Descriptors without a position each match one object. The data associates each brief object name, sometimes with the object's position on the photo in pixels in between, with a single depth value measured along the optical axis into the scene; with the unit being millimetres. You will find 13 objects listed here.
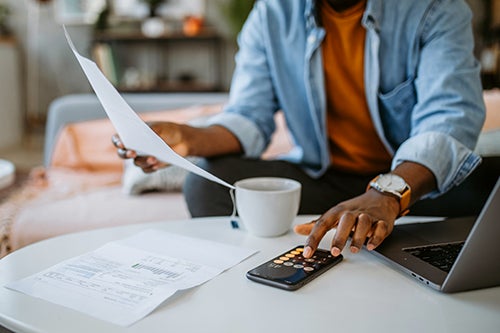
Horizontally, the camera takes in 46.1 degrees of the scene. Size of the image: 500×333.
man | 986
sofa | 1425
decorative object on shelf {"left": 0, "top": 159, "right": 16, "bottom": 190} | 1364
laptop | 536
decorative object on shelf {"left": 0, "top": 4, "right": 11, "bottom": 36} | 3989
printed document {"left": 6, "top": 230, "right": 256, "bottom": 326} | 579
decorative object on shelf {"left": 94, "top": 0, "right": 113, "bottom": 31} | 3861
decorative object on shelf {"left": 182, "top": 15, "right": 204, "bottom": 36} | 3822
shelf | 3857
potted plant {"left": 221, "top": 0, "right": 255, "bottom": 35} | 3520
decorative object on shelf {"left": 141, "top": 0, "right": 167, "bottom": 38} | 3836
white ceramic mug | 808
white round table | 536
